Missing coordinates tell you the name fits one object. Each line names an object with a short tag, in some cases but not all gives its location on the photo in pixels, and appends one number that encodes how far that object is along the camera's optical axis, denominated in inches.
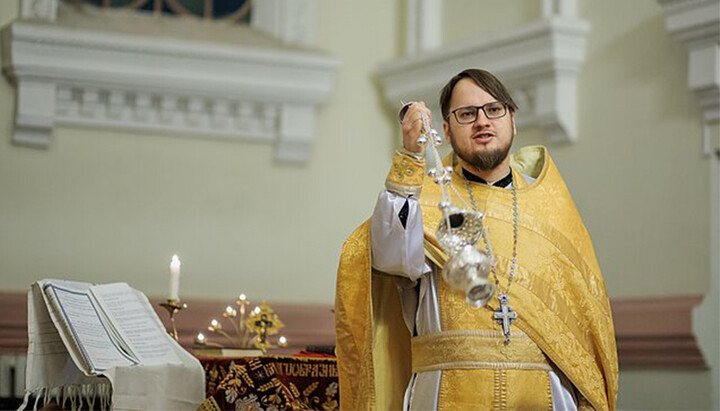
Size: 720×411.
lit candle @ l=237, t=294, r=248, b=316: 420.2
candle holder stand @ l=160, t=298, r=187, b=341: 405.1
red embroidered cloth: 358.0
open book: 352.8
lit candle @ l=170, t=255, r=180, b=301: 407.5
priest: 299.7
